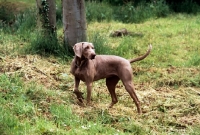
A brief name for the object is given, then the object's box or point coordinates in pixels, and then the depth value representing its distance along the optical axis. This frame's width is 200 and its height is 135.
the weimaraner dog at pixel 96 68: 6.32
